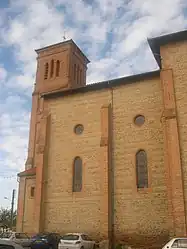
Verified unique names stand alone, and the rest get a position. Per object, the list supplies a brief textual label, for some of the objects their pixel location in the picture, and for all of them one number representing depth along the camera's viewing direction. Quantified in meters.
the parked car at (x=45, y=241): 17.75
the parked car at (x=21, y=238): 18.86
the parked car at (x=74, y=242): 16.50
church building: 18.72
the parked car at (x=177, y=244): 13.02
